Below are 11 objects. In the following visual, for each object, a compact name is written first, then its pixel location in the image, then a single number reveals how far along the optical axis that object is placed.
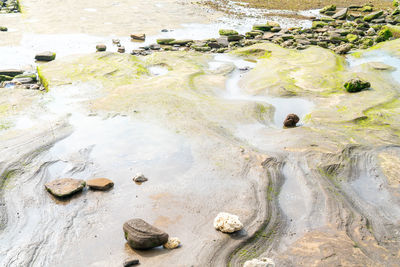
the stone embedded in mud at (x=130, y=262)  5.25
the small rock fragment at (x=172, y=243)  5.66
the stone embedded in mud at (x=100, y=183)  7.32
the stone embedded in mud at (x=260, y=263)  4.97
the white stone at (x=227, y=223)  5.87
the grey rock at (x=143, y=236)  5.51
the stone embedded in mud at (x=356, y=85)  13.27
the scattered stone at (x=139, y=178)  7.70
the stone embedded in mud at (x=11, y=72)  15.12
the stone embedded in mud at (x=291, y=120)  10.73
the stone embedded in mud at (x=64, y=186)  7.06
